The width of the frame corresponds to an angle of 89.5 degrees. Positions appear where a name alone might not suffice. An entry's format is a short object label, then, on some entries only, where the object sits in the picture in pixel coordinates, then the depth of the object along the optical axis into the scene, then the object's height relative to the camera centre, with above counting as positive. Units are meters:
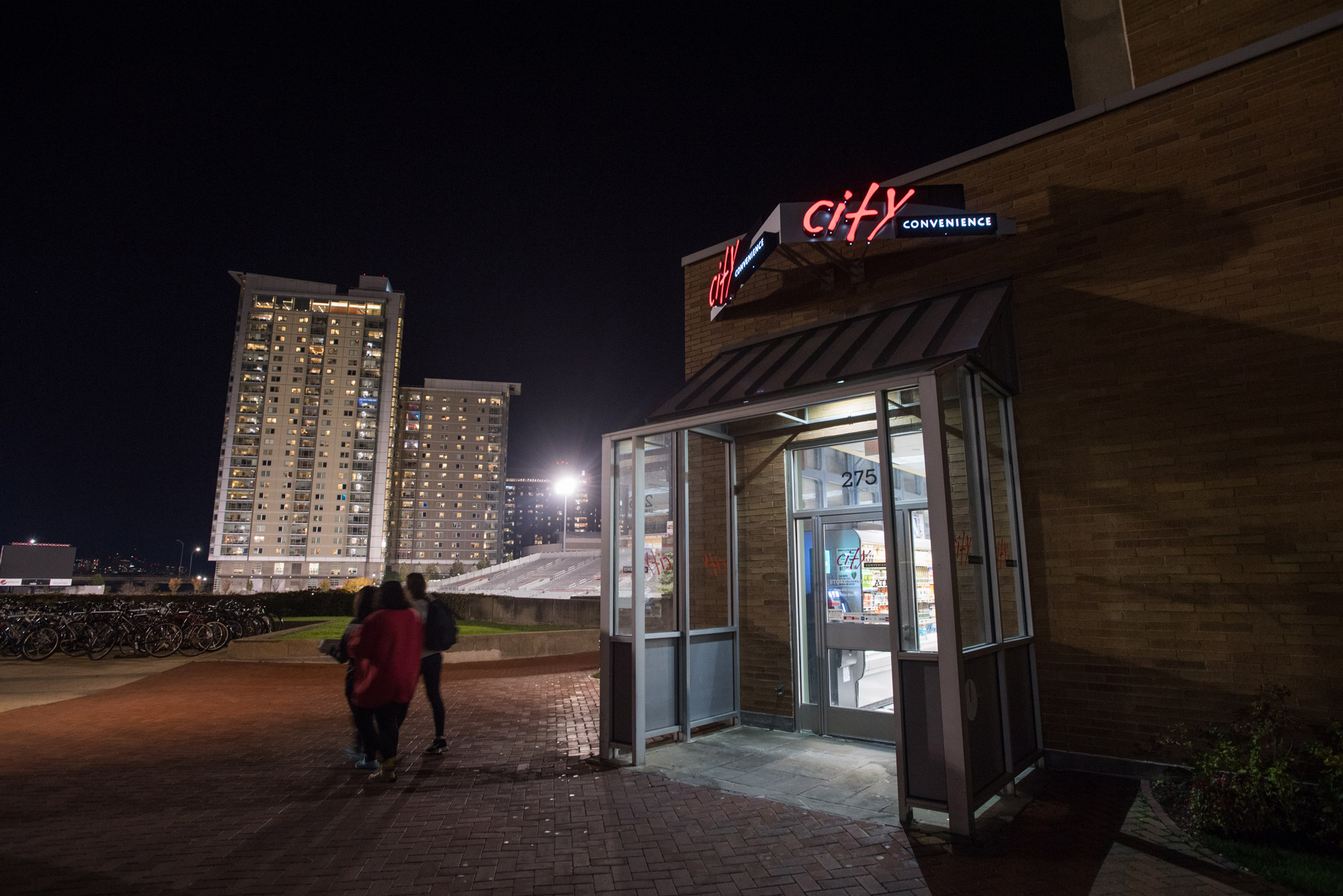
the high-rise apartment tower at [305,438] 102.75 +20.48
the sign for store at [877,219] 6.86 +3.63
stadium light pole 31.91 +3.89
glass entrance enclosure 4.76 -0.09
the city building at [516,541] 180.88 +9.94
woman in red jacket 5.82 -0.81
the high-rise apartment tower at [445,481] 134.50 +17.62
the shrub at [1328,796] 4.00 -1.43
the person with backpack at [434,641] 6.88 -0.72
